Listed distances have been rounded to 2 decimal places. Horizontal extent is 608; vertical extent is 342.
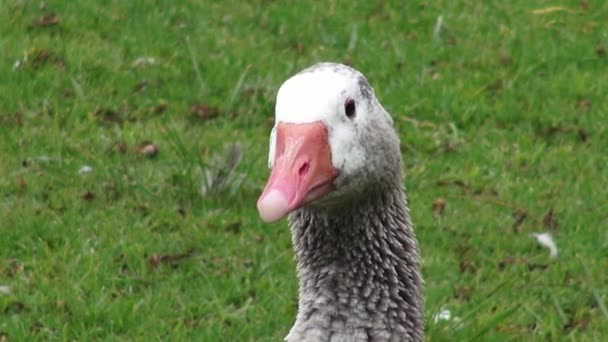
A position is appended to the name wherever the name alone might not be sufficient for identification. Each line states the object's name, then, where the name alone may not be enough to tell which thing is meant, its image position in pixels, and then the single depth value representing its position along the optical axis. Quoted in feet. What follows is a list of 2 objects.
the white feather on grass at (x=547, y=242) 41.24
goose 24.48
